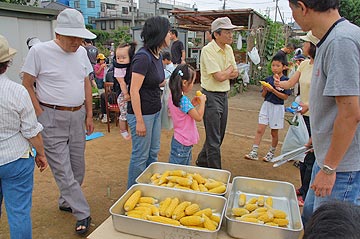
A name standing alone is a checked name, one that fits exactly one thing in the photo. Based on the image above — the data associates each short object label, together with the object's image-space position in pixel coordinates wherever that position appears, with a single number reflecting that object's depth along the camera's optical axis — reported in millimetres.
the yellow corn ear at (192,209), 1707
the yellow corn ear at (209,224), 1575
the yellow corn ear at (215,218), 1684
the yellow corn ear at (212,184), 2016
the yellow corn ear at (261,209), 1789
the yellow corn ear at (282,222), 1648
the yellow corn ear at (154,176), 2172
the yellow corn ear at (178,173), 2150
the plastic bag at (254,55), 10578
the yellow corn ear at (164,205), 1710
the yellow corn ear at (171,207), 1694
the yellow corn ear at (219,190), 1944
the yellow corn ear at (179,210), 1677
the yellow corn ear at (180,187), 2002
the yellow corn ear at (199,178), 2096
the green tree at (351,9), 15492
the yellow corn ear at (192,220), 1612
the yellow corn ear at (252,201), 1919
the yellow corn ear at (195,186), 1990
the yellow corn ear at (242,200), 1900
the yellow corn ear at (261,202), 1889
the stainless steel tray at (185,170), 2187
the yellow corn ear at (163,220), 1602
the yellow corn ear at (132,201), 1762
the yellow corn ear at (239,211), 1743
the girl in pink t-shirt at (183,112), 2932
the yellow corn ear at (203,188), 1964
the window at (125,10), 53431
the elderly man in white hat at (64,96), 2459
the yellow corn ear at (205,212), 1701
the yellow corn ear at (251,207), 1831
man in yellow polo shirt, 3496
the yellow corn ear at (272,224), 1623
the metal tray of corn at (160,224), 1521
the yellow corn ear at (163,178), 2078
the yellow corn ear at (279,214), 1721
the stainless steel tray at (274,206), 1528
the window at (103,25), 45562
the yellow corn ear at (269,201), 1896
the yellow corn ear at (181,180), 2025
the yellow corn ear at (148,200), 1853
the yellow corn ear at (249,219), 1622
